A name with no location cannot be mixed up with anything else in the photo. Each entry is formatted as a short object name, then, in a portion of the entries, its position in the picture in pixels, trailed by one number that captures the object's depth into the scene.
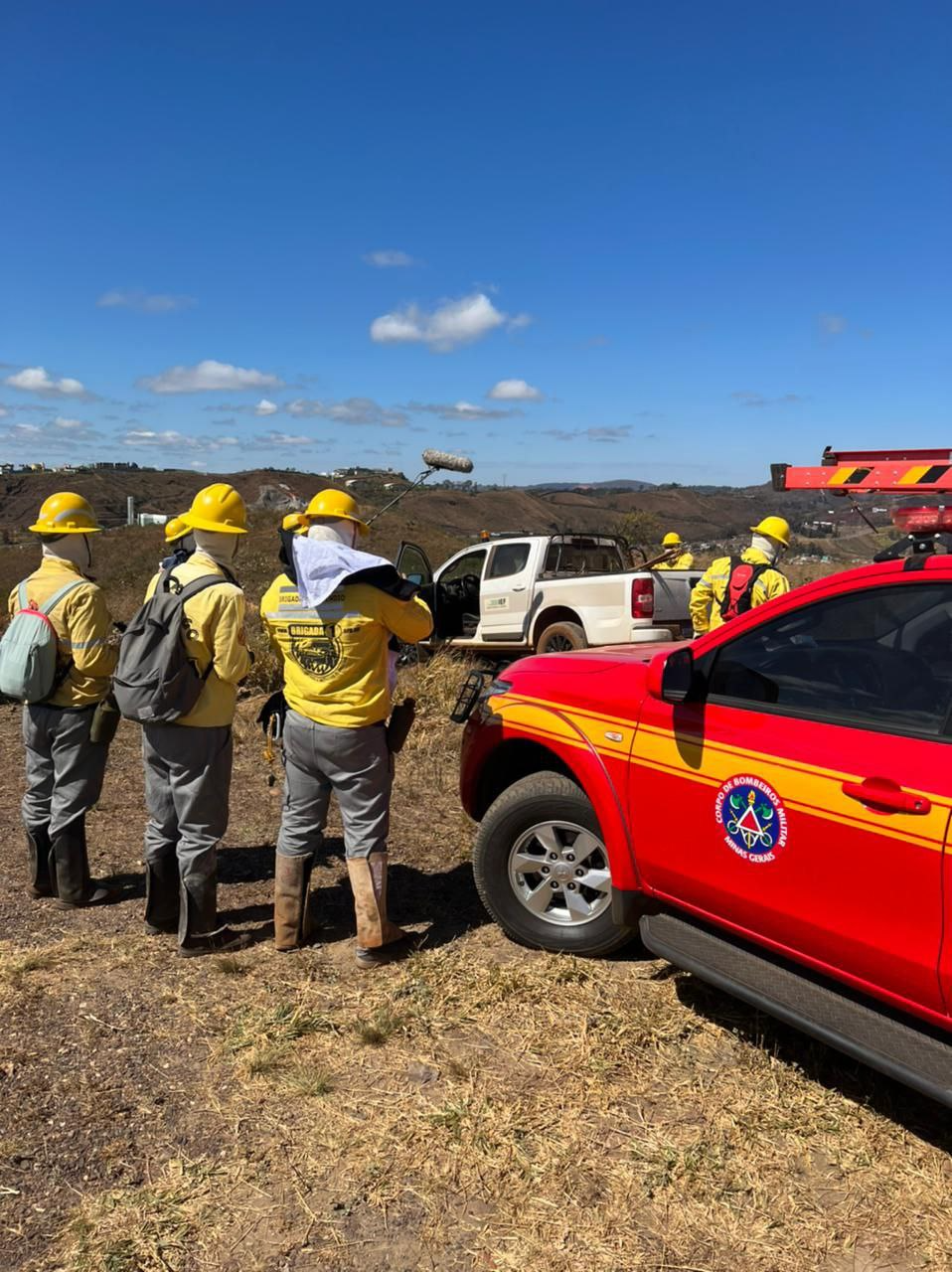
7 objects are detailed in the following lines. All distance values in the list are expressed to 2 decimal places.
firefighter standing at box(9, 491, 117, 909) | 4.46
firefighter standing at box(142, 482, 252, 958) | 3.97
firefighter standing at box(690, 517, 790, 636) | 6.56
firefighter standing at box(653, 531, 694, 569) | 12.98
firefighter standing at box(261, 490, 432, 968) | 3.85
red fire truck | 2.58
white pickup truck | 9.91
